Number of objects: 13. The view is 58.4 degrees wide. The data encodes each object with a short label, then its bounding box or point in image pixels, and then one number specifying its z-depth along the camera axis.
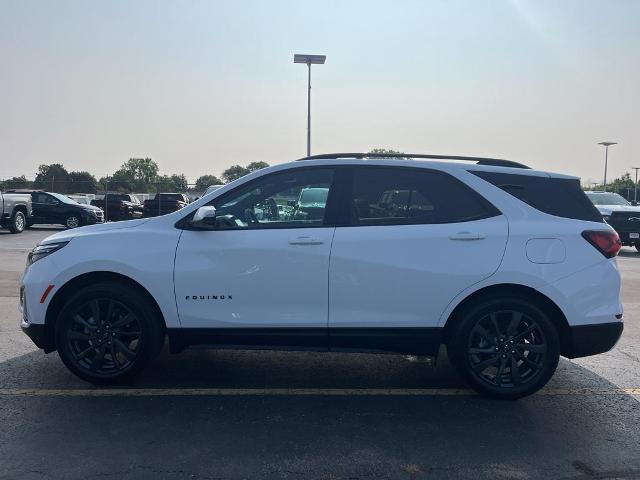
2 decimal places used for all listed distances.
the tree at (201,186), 36.32
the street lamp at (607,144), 46.88
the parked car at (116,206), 30.51
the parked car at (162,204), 28.53
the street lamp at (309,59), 21.44
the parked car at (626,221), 16.58
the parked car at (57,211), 23.45
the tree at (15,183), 41.99
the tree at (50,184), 37.69
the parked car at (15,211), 19.86
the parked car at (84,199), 33.01
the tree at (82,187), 38.97
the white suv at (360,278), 4.38
